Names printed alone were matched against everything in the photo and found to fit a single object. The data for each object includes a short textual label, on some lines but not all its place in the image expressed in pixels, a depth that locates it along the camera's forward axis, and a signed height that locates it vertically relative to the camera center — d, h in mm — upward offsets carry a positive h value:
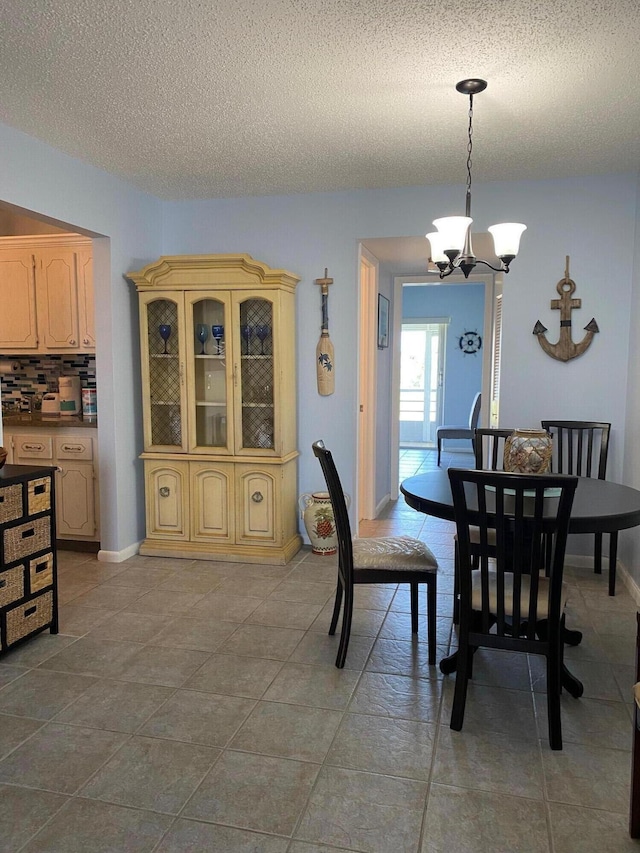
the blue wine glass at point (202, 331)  4238 +318
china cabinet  4145 -180
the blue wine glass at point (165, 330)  4227 +327
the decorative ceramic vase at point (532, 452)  2746 -310
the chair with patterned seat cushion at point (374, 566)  2781 -818
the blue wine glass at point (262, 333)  4180 +304
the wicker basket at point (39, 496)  2955 -544
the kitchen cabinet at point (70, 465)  4328 -580
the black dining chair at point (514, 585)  2137 -725
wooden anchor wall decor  4000 +330
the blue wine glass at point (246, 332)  4211 +312
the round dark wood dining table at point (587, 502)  2320 -485
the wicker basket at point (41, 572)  2969 -907
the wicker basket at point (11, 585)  2797 -912
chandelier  2693 +608
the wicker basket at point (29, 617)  2859 -1095
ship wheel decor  9516 +559
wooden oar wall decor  4395 +149
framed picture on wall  5449 +505
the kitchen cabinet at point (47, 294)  4367 +594
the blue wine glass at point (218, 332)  4207 +312
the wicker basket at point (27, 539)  2830 -728
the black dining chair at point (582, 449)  3807 -431
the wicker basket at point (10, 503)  2799 -545
